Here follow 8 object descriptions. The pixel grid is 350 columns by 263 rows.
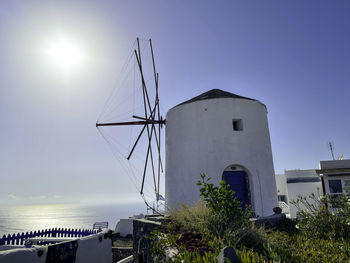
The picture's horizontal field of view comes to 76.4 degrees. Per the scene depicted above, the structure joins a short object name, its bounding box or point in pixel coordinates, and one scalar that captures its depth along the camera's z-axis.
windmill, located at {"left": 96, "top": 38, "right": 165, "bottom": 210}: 13.25
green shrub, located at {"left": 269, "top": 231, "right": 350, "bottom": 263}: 3.44
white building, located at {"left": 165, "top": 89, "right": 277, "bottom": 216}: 10.06
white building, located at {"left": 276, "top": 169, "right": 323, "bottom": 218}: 19.26
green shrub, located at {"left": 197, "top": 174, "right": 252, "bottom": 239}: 4.84
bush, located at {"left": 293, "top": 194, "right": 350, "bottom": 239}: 5.39
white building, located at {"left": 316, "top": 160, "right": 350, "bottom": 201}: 11.62
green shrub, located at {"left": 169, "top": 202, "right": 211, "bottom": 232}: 5.14
